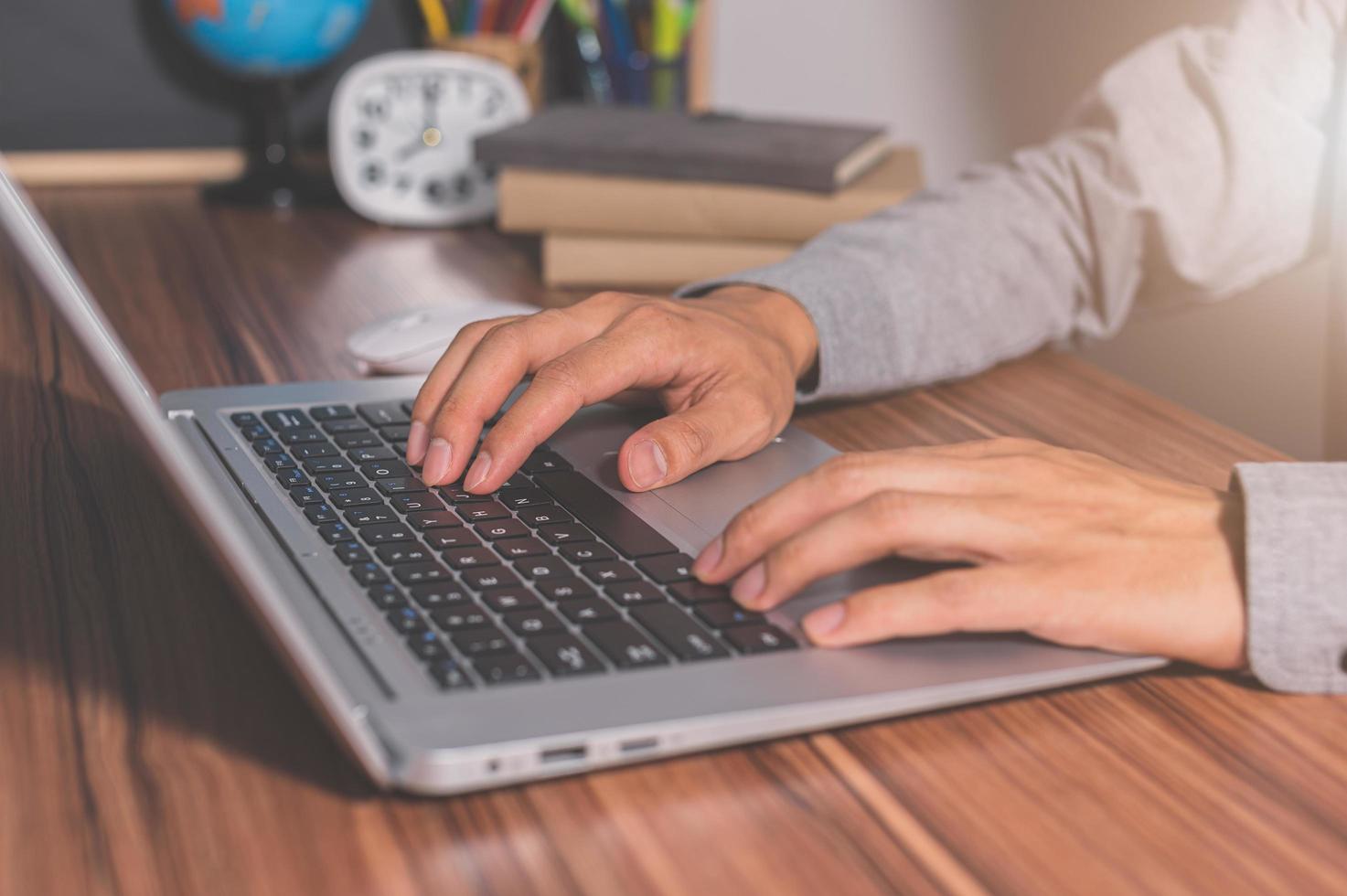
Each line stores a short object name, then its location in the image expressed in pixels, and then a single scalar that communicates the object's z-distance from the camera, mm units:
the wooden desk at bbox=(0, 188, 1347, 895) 405
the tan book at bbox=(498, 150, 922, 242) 1089
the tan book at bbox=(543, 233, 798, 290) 1121
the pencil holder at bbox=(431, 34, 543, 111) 1453
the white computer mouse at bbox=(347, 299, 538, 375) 862
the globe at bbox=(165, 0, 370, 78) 1347
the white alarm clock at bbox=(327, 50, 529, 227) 1356
